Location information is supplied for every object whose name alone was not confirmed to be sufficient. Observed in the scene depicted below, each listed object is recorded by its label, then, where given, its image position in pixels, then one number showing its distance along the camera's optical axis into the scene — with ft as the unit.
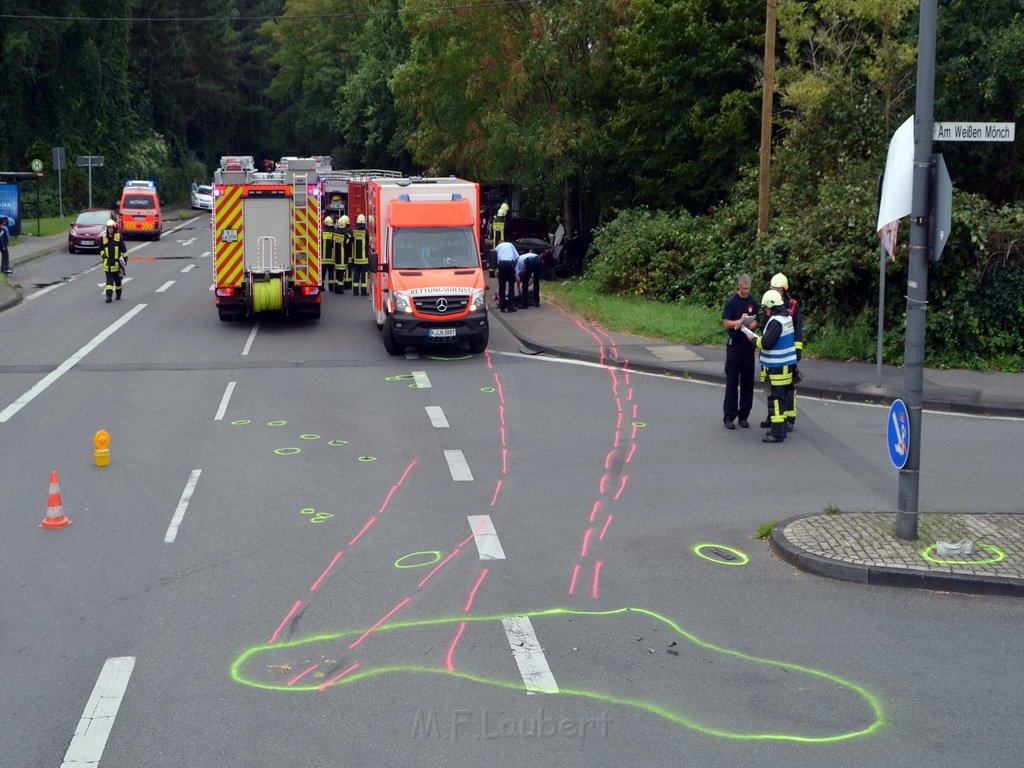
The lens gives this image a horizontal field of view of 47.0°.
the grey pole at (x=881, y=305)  54.34
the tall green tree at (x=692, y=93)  98.78
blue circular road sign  31.22
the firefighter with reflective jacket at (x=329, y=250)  97.09
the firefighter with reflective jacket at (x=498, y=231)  93.20
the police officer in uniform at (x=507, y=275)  81.35
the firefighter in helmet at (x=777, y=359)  45.85
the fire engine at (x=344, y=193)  100.17
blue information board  144.56
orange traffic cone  34.60
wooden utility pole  71.00
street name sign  31.63
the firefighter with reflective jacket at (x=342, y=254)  95.71
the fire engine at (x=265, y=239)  74.64
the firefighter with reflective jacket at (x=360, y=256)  90.58
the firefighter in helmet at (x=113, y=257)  84.74
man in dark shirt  47.52
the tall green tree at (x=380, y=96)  213.66
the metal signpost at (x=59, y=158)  159.22
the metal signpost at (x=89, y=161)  166.61
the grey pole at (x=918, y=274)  30.25
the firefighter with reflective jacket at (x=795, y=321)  46.21
